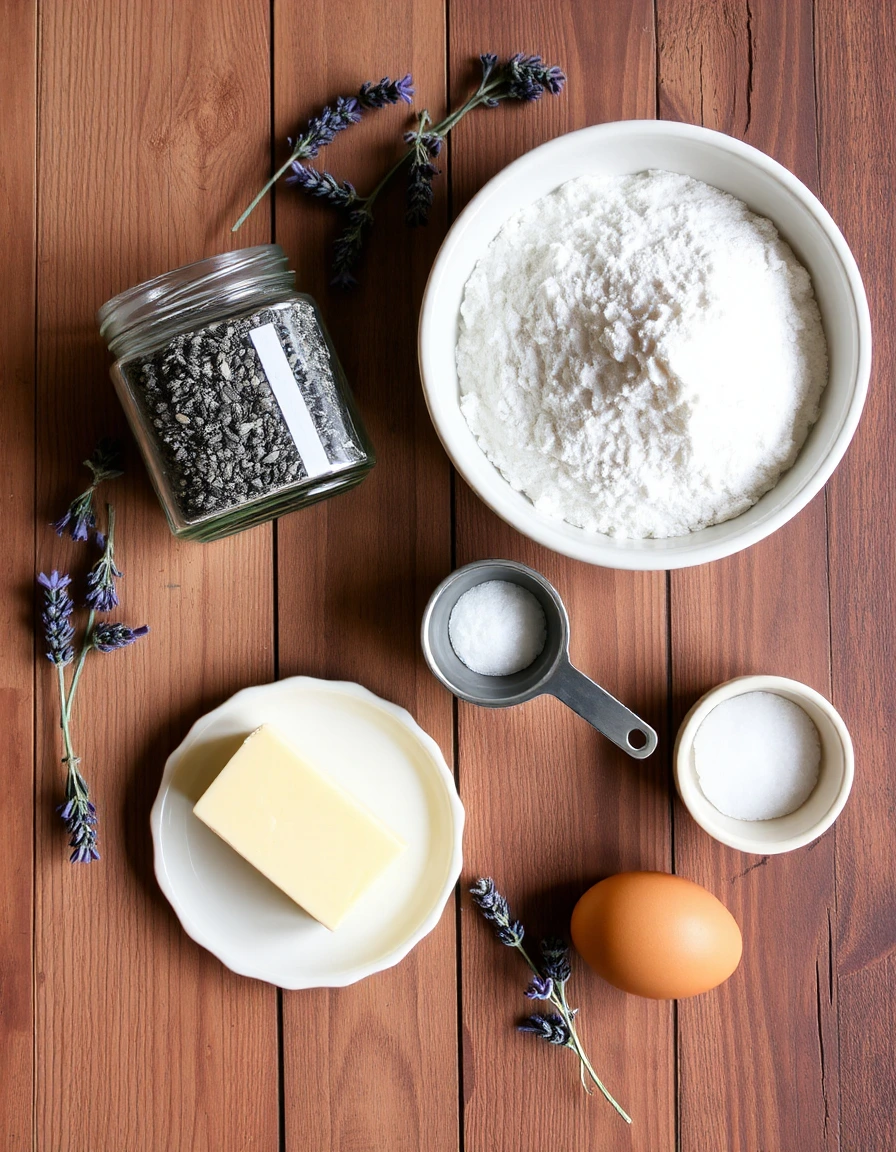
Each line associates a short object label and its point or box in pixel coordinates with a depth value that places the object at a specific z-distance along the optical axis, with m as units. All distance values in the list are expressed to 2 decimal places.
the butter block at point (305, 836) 0.69
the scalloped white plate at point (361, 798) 0.73
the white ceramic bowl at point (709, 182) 0.60
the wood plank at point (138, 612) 0.74
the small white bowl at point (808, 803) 0.71
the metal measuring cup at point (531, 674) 0.69
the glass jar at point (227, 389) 0.62
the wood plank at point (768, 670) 0.75
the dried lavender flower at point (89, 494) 0.72
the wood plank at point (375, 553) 0.74
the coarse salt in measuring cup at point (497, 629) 0.72
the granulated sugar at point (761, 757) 0.73
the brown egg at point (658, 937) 0.69
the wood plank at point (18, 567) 0.74
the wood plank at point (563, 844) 0.76
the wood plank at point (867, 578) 0.75
